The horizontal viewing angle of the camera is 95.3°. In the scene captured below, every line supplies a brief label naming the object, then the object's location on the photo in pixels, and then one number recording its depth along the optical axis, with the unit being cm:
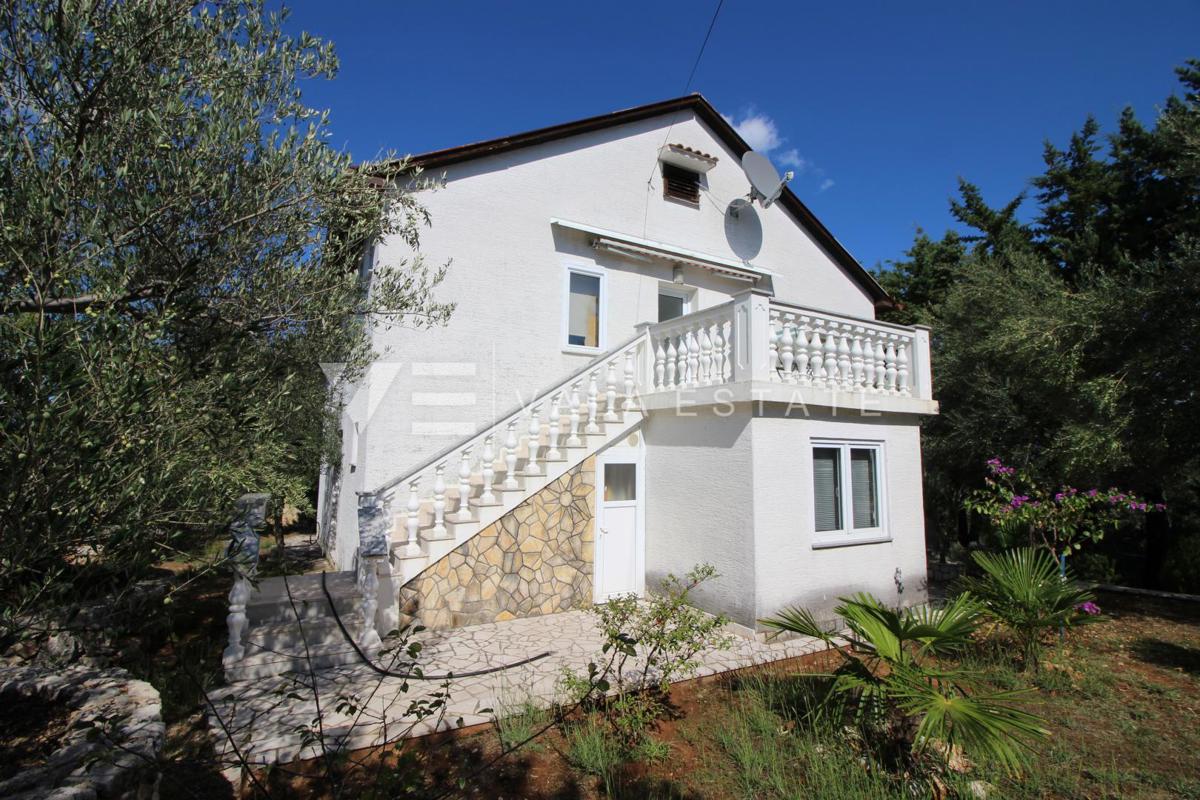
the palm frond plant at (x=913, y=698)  338
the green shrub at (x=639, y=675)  454
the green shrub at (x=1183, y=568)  1066
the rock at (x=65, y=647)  508
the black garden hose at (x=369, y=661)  578
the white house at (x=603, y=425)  730
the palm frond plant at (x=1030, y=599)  612
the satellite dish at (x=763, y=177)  1171
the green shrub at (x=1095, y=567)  1150
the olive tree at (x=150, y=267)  243
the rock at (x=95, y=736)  300
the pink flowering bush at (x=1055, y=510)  716
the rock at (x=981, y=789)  378
